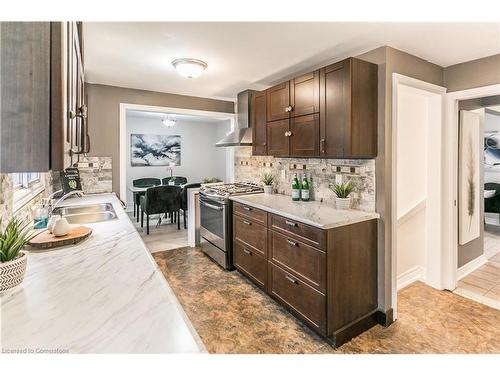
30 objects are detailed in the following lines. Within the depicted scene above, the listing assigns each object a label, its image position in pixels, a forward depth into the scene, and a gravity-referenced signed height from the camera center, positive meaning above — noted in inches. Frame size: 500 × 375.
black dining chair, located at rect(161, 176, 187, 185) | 267.9 +2.5
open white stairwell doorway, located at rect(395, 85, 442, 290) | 109.2 +0.4
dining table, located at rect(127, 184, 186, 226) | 211.3 -6.8
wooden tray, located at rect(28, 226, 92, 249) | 56.2 -12.2
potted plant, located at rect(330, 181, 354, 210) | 96.1 -4.7
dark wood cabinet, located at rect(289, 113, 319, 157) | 95.8 +17.6
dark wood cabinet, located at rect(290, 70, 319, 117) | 94.9 +32.8
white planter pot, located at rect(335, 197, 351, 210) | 96.0 -7.6
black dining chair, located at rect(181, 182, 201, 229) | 179.9 -9.9
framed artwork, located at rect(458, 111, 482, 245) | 114.9 +2.2
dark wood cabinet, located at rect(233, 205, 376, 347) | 78.0 -29.3
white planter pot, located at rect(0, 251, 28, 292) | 37.4 -12.8
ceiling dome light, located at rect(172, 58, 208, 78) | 100.6 +44.3
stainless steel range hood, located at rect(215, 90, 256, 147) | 142.4 +32.0
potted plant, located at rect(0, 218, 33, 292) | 37.7 -11.1
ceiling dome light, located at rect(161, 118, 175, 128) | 242.6 +54.7
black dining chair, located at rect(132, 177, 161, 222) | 261.4 +0.5
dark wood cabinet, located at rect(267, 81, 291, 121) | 108.7 +34.2
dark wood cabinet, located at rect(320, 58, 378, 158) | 83.0 +23.7
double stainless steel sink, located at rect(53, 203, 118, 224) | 91.0 -11.0
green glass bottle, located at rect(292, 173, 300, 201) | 116.3 -3.4
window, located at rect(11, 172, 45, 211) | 69.0 -1.5
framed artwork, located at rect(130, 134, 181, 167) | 263.4 +33.3
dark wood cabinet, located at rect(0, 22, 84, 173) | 25.0 +8.2
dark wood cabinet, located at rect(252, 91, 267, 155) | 125.2 +27.8
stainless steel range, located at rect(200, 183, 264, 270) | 129.5 -19.0
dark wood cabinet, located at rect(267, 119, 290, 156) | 110.1 +19.1
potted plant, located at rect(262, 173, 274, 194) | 136.3 +0.1
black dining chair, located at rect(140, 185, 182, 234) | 188.4 -12.8
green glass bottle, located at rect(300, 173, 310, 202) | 114.4 -3.8
